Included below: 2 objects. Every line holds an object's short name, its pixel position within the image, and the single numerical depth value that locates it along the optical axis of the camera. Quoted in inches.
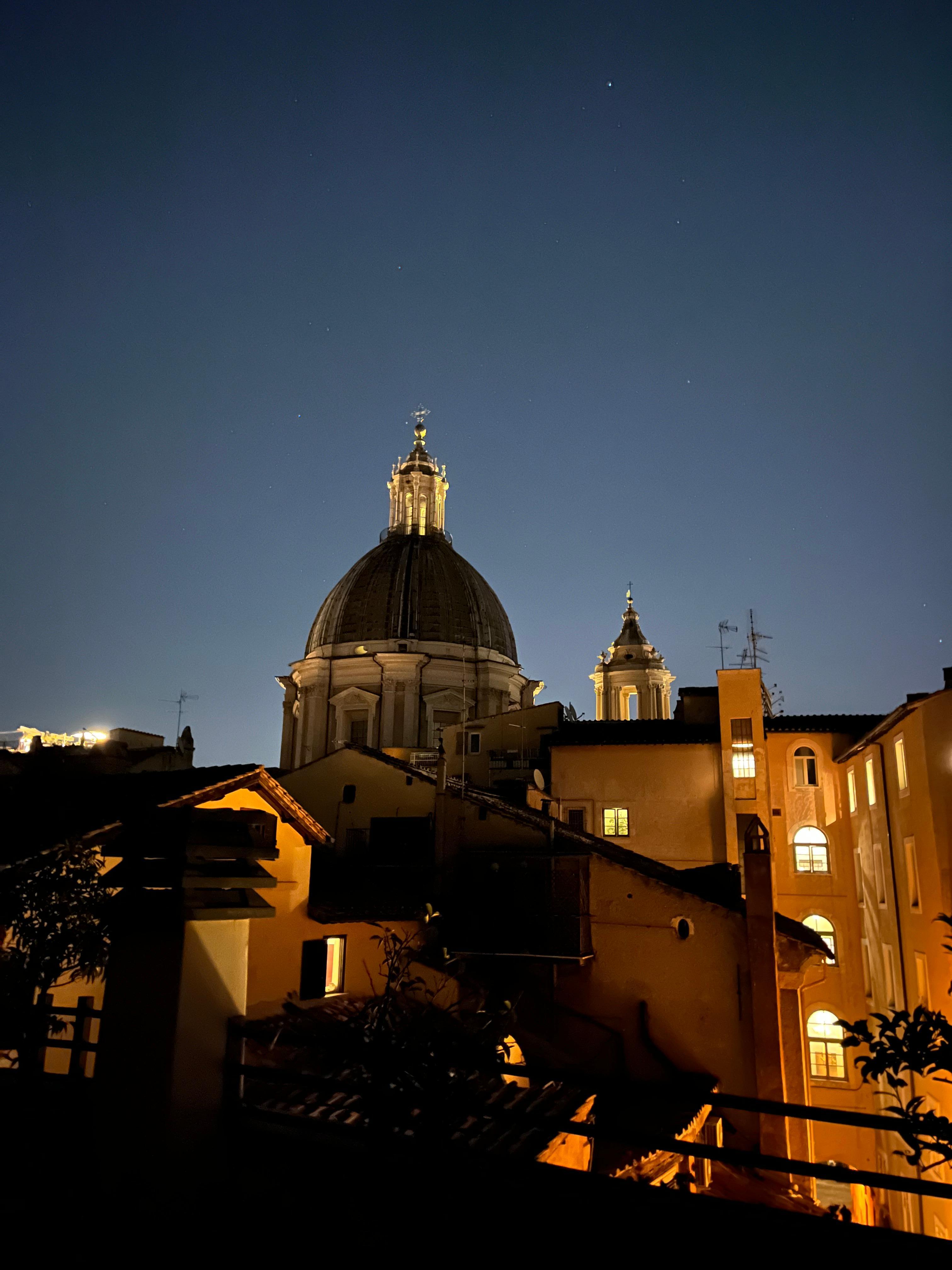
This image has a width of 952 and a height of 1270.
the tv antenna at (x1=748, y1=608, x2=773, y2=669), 1619.1
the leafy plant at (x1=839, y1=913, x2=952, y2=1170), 220.4
